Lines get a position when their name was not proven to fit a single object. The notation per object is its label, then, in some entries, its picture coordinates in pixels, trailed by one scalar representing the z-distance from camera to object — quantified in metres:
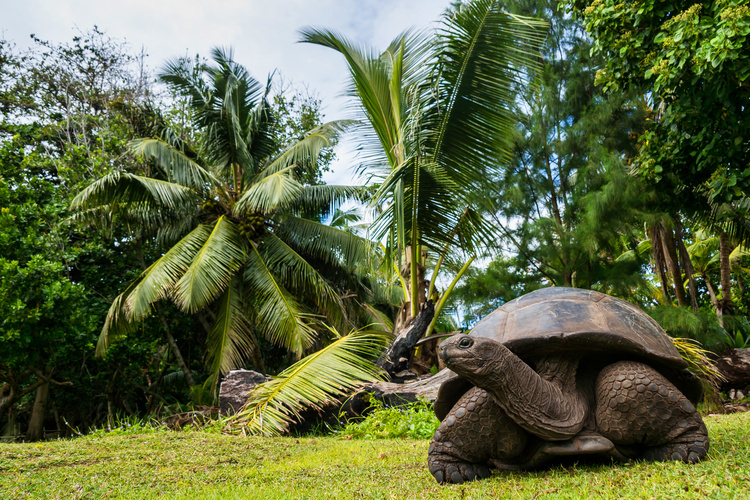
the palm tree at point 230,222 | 9.22
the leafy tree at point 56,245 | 7.76
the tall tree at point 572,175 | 8.06
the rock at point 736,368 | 7.70
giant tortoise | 2.40
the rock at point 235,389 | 6.75
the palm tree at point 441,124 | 6.76
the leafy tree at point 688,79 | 4.16
